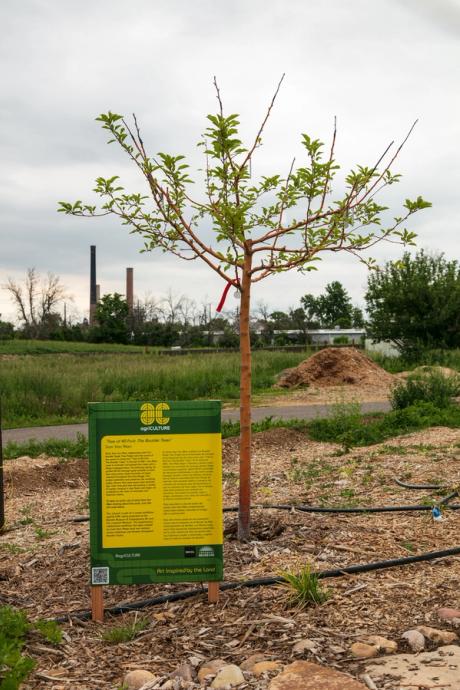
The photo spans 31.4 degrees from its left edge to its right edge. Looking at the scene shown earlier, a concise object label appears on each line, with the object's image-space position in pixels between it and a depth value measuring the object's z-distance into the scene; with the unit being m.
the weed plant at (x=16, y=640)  3.24
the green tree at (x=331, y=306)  94.44
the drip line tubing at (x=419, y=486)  7.09
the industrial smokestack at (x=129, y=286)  75.06
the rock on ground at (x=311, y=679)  3.38
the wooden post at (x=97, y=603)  4.38
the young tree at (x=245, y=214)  5.30
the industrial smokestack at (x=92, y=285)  76.81
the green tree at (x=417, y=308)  32.06
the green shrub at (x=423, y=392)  13.90
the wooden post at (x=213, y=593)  4.52
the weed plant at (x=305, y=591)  4.37
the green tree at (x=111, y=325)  66.44
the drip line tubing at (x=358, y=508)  6.27
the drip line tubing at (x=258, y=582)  4.52
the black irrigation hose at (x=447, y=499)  6.41
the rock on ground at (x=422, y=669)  3.38
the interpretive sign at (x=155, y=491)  4.40
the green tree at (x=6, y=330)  65.42
